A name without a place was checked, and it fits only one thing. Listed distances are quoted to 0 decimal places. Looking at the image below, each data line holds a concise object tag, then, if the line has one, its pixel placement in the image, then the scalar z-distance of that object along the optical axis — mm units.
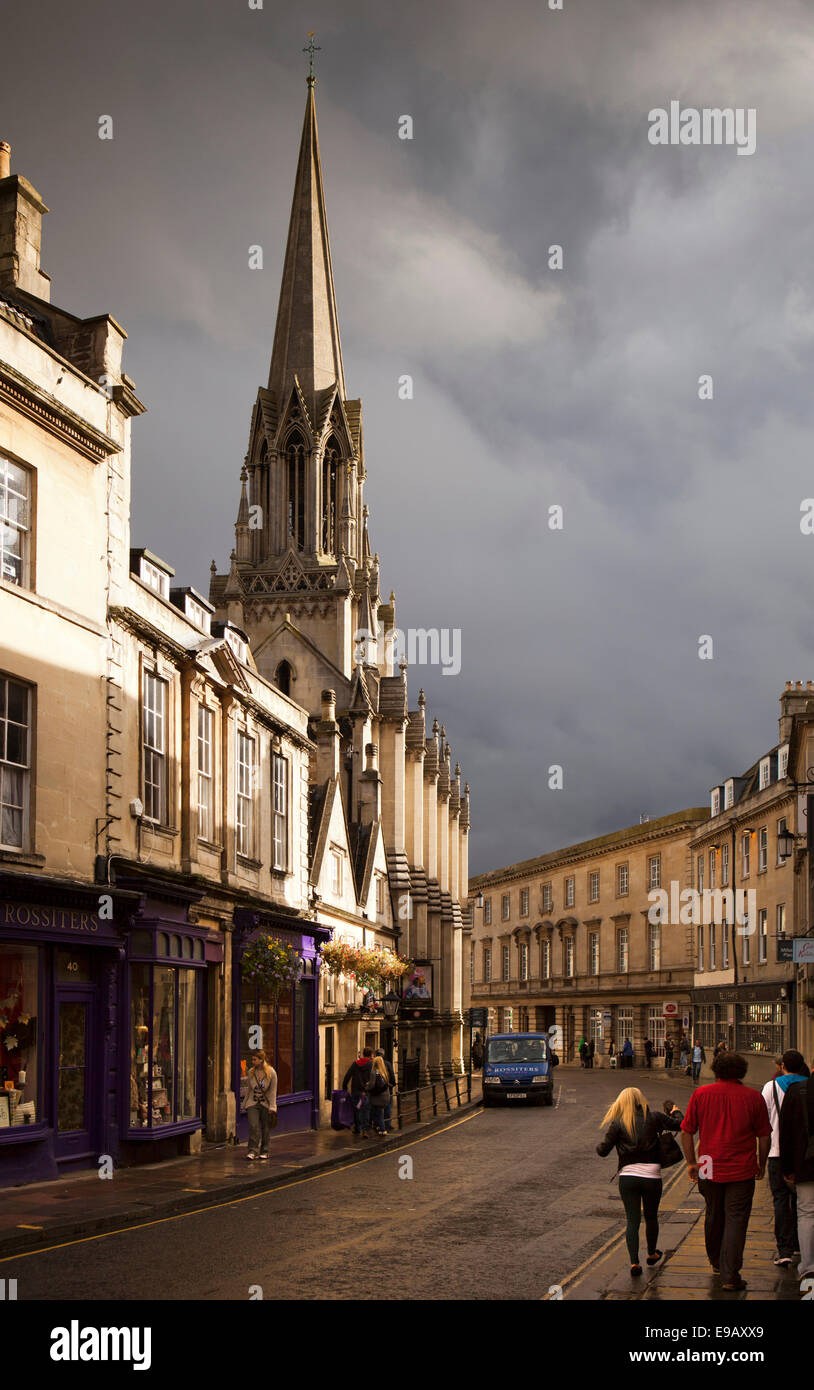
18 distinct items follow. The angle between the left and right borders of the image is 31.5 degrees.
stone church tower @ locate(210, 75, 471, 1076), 58656
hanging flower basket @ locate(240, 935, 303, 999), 25109
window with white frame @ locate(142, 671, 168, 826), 22000
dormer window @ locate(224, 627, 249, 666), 28500
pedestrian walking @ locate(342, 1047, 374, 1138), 26000
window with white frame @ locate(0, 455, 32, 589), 18338
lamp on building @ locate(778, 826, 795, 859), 35562
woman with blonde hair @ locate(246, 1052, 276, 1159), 21016
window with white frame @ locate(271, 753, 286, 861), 30172
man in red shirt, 10391
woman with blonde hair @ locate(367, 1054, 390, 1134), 26094
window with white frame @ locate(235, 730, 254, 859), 27250
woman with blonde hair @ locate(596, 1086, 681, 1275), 11312
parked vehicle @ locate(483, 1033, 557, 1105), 38094
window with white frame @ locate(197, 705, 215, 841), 24625
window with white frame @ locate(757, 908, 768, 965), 50750
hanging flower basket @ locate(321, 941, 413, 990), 33812
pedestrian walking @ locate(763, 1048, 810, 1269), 11781
